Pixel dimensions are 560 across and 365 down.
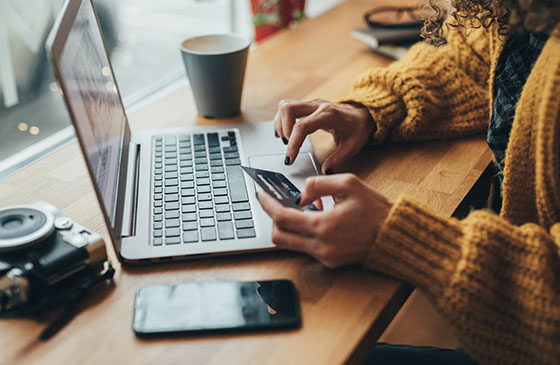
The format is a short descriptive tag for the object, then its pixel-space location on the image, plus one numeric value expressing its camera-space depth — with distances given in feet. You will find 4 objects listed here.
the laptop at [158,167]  1.88
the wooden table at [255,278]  1.63
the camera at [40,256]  1.71
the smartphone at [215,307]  1.69
